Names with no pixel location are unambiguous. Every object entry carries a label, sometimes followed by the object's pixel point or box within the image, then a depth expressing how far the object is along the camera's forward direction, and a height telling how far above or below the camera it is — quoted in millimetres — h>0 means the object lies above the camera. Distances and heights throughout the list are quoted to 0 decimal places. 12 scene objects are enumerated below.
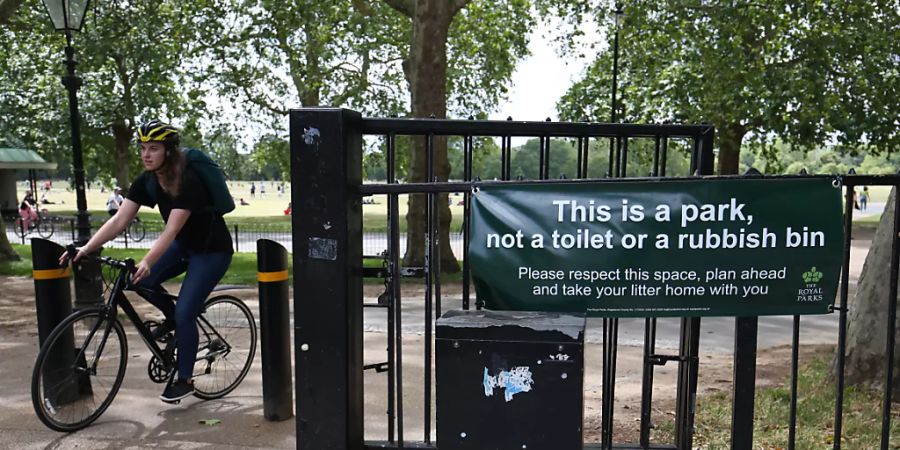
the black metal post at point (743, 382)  2938 -932
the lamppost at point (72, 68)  7340 +1036
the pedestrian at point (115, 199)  23725 -1279
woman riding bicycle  4199 -462
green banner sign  2756 -332
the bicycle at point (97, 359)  4210 -1263
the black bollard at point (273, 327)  4457 -1043
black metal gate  2801 -427
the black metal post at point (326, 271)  2783 -440
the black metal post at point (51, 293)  4426 -832
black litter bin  2523 -801
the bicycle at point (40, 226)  26797 -2473
